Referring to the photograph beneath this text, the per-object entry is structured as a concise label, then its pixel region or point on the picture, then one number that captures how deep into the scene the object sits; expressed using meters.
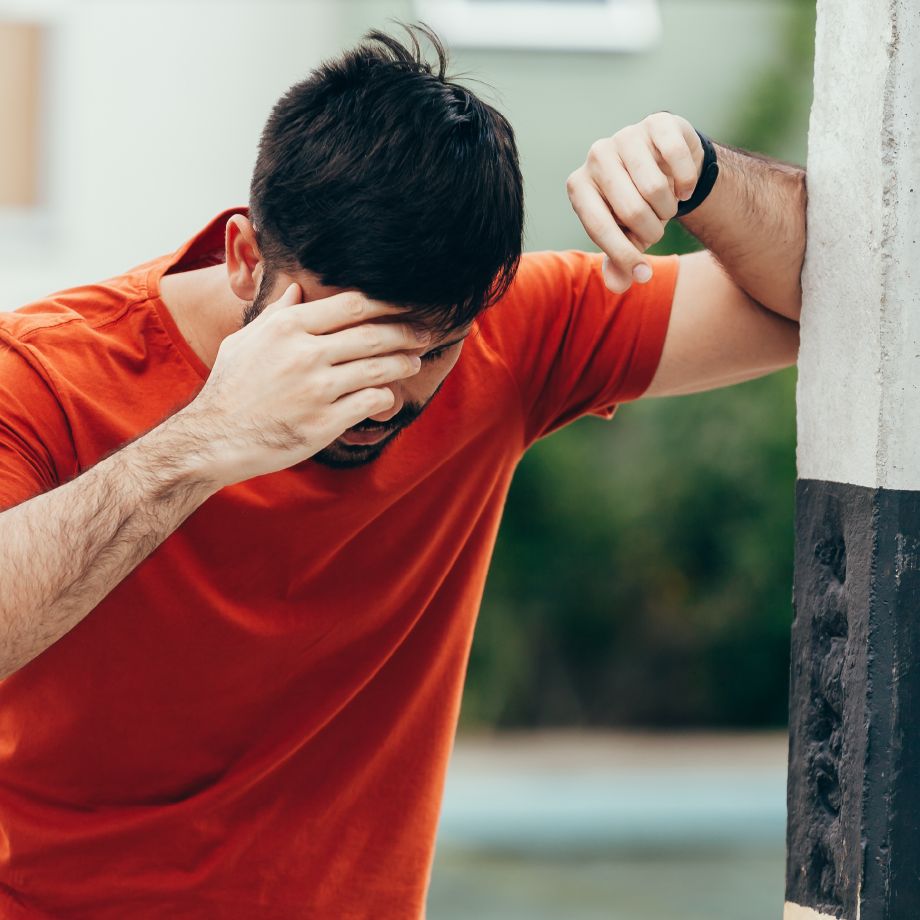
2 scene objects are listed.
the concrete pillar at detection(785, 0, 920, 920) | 2.03
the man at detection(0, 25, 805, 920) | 2.07
